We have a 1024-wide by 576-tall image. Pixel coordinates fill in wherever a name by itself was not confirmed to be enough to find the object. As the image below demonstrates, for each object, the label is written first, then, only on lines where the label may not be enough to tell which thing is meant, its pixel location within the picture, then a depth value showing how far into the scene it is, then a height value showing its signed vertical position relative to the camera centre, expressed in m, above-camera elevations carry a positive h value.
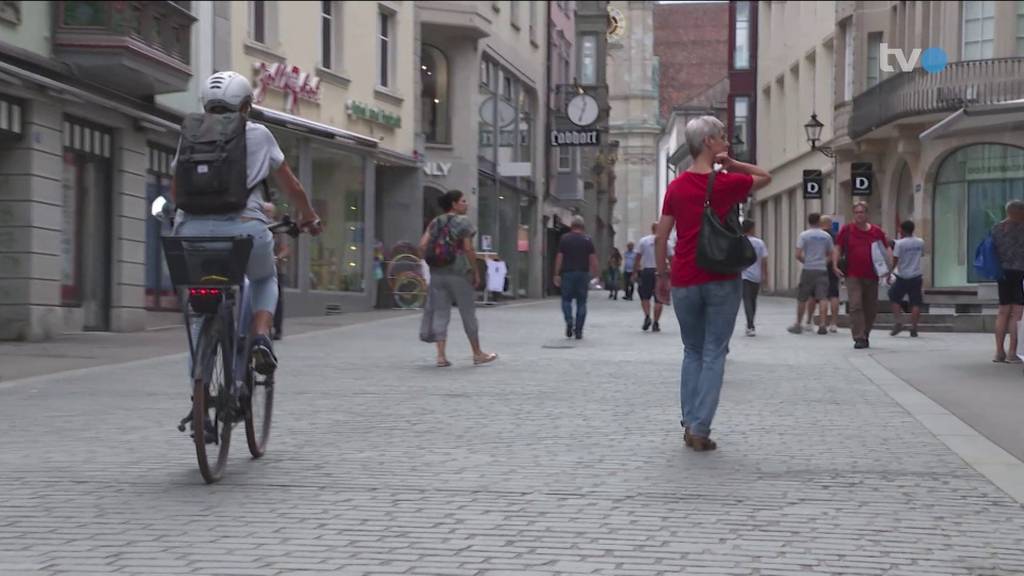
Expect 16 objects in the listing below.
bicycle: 6.33 -0.24
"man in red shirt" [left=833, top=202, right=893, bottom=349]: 17.38 -0.06
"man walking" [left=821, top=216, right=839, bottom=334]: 21.47 -0.31
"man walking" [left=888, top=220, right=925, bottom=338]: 20.80 -0.02
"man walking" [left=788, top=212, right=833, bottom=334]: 21.00 +0.09
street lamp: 39.78 +3.90
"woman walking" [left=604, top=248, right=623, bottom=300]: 46.05 -0.16
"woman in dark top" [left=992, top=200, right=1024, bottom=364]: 13.95 +0.14
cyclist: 6.59 +0.23
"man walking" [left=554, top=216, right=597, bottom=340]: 19.41 +0.06
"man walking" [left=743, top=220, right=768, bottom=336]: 20.20 -0.13
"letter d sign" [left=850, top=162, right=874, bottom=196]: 33.06 +2.13
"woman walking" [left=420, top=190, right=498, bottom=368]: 13.95 +0.03
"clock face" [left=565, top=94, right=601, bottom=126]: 42.88 +4.72
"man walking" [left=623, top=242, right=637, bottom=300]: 45.41 +0.01
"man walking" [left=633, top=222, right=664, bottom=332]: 22.91 +0.04
